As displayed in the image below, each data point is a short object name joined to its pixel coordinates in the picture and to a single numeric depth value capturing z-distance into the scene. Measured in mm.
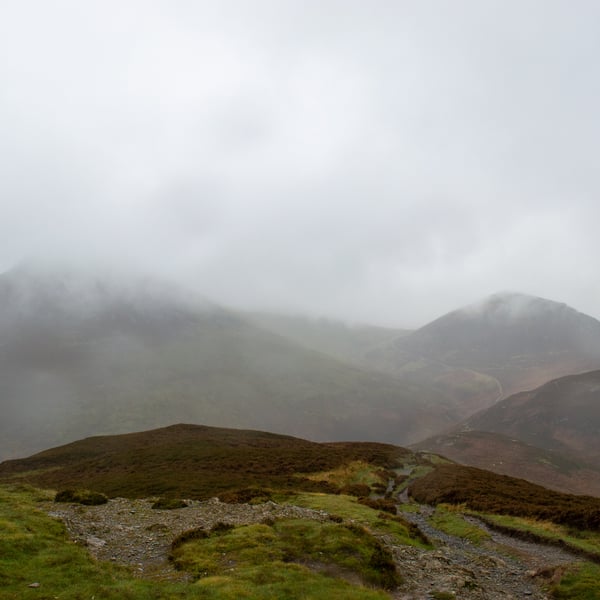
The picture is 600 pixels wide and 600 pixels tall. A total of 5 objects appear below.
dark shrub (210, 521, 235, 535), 25955
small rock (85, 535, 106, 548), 23066
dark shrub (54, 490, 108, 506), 35594
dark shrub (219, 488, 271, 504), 36906
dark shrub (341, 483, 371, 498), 49059
